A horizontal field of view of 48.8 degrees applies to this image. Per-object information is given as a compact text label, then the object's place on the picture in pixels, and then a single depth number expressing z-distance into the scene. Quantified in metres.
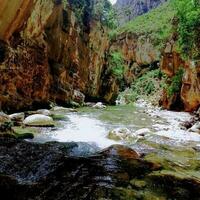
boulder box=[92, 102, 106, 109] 22.47
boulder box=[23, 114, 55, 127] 10.14
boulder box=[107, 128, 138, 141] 8.59
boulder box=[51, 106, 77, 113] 16.66
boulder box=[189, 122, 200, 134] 10.59
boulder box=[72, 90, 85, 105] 22.66
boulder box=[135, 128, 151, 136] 9.52
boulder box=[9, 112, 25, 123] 10.41
